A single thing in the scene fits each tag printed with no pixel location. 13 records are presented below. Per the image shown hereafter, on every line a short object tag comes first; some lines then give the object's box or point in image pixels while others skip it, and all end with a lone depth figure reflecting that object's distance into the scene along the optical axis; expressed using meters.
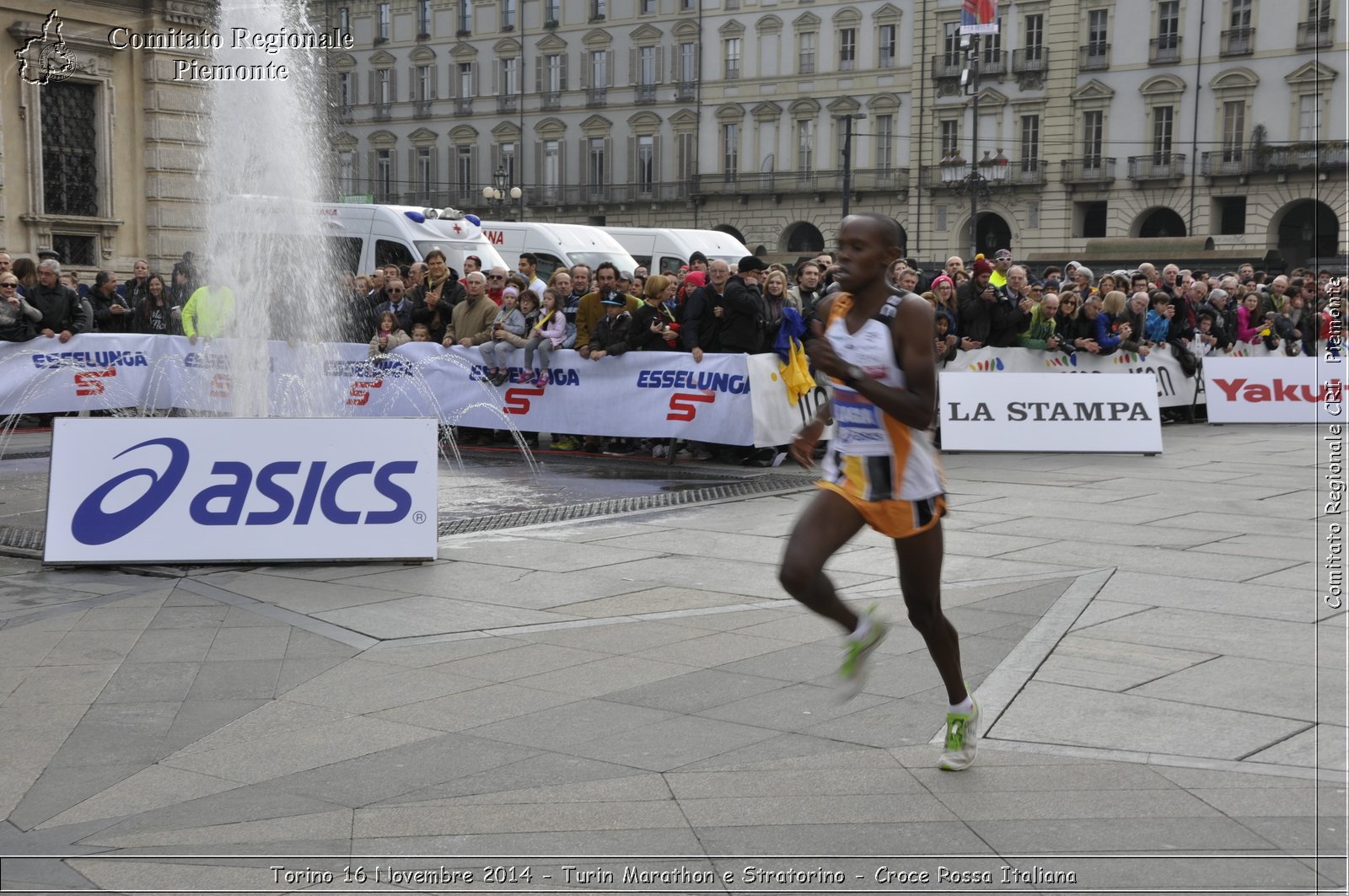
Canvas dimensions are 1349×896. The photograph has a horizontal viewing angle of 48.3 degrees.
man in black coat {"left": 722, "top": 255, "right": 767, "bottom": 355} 14.17
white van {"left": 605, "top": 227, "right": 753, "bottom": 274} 32.84
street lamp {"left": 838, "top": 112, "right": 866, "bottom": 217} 52.48
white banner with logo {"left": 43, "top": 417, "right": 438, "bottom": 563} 8.68
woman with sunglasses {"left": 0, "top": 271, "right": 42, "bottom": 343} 16.23
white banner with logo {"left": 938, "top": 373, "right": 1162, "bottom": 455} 15.45
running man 4.97
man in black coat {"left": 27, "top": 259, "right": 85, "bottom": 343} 16.69
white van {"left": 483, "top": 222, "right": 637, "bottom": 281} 27.52
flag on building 38.22
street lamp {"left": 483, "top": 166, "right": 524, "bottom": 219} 36.22
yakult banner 19.19
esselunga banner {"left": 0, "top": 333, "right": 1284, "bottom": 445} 14.19
